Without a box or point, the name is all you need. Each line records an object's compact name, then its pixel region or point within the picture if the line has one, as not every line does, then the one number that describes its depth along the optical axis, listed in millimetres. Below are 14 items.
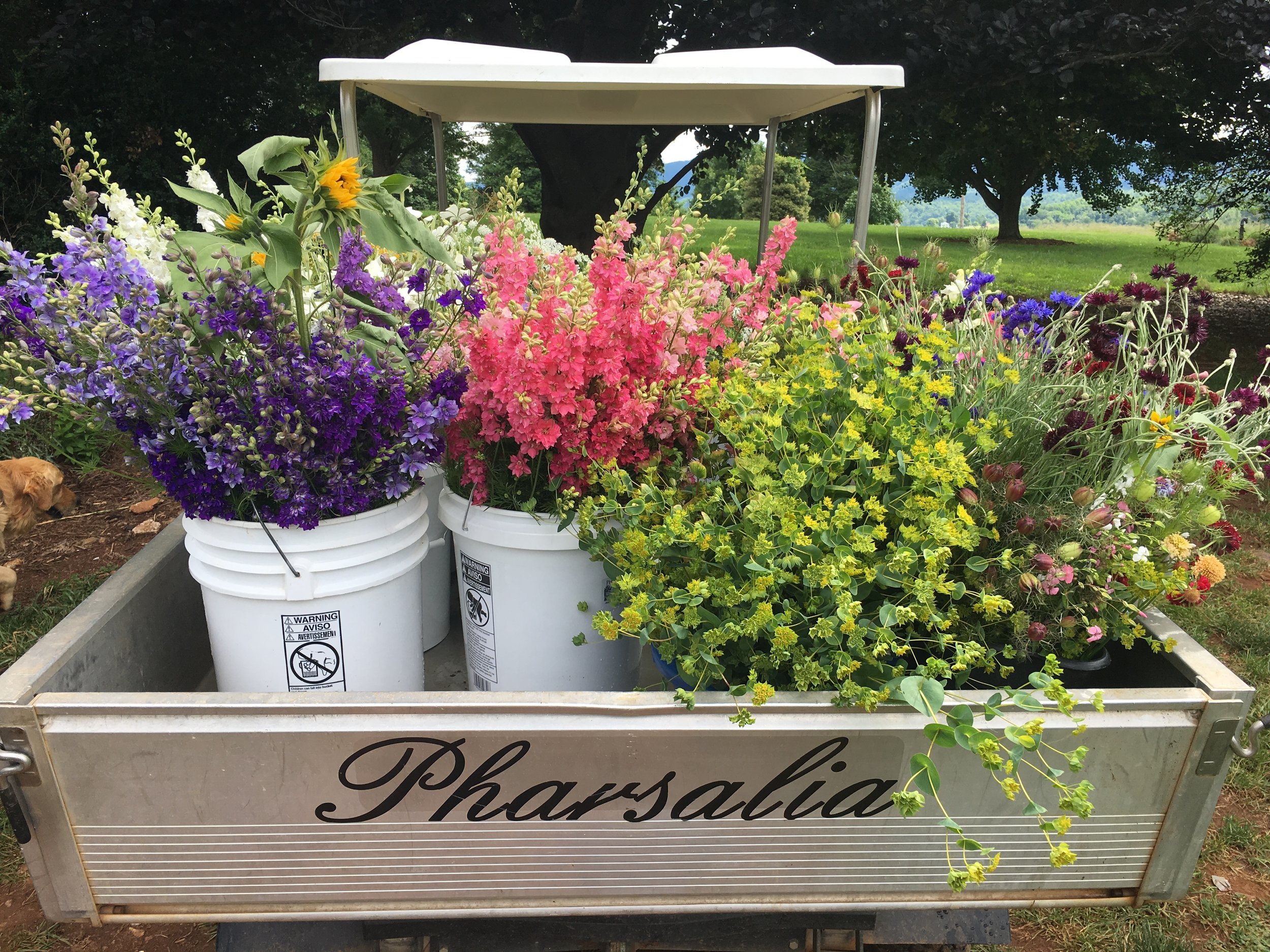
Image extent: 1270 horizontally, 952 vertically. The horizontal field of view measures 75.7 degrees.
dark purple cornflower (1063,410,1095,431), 1319
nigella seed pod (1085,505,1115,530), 1225
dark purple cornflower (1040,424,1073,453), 1343
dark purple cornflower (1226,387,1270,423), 1389
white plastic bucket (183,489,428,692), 1299
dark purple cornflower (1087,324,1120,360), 1537
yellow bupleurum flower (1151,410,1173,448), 1233
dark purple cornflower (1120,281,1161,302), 1566
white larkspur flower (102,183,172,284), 1373
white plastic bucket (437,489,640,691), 1434
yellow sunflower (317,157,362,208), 1121
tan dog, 3605
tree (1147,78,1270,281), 6656
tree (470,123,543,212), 12453
